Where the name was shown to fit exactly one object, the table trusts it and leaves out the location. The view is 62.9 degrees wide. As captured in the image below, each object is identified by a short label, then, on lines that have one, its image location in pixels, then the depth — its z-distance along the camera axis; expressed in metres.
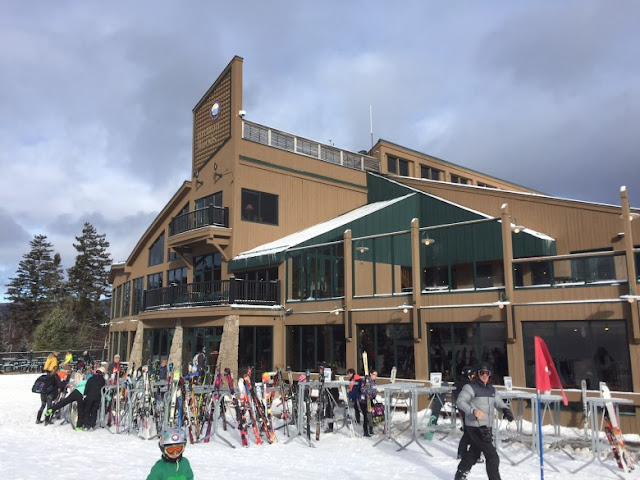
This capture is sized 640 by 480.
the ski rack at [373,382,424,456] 11.86
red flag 7.81
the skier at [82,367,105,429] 14.21
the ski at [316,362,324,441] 12.39
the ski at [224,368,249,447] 11.97
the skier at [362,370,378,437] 12.67
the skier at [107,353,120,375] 15.97
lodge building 14.47
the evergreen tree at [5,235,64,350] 67.19
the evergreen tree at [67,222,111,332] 65.81
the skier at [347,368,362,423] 13.03
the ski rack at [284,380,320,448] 12.62
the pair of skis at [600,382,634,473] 9.32
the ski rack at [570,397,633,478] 9.46
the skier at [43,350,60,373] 16.39
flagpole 7.73
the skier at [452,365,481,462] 8.37
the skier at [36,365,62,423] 15.38
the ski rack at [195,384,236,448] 12.29
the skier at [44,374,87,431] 14.40
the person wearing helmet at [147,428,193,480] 4.28
